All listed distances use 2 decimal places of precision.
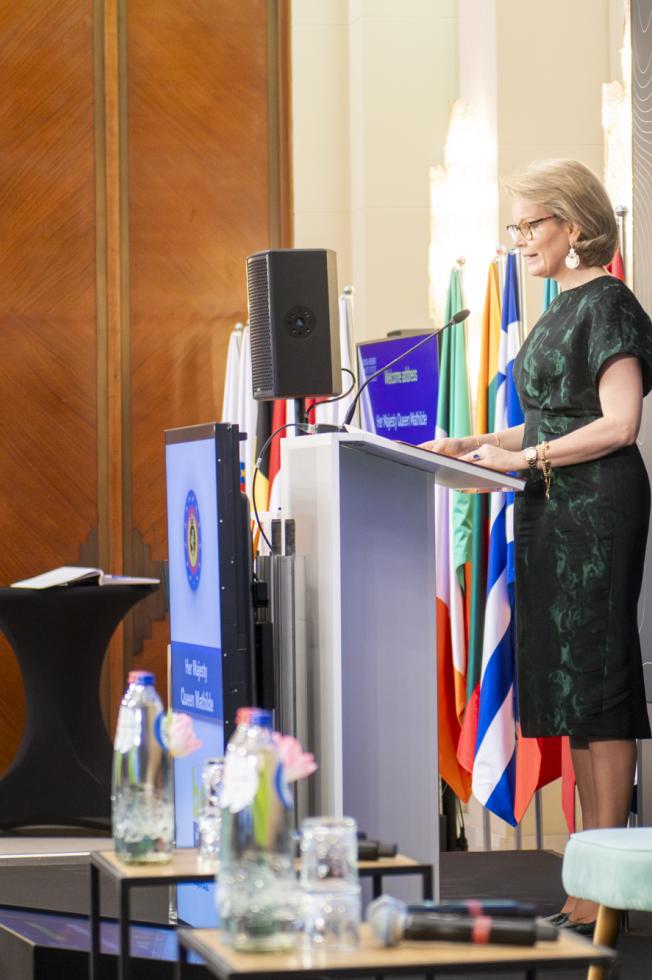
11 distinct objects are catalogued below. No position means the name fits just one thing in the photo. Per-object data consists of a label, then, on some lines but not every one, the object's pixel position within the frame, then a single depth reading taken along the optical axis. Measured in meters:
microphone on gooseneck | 5.64
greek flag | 8.41
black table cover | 9.65
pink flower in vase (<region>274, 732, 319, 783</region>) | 3.10
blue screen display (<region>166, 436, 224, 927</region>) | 5.41
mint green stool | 4.55
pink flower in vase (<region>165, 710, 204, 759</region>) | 3.84
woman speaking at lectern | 5.82
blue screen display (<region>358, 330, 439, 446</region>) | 9.68
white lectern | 5.33
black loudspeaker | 6.15
